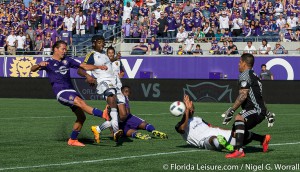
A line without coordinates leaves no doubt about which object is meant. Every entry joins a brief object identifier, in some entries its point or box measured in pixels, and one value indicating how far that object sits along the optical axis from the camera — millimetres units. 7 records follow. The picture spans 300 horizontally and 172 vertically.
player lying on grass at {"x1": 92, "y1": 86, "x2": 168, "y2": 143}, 16766
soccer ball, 14430
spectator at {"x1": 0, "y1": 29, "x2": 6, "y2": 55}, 45594
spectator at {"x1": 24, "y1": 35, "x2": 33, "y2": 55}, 45156
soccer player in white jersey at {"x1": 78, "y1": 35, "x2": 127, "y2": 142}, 15562
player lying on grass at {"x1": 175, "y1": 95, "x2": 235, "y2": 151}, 13758
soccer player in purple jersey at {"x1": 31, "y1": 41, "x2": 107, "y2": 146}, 15203
